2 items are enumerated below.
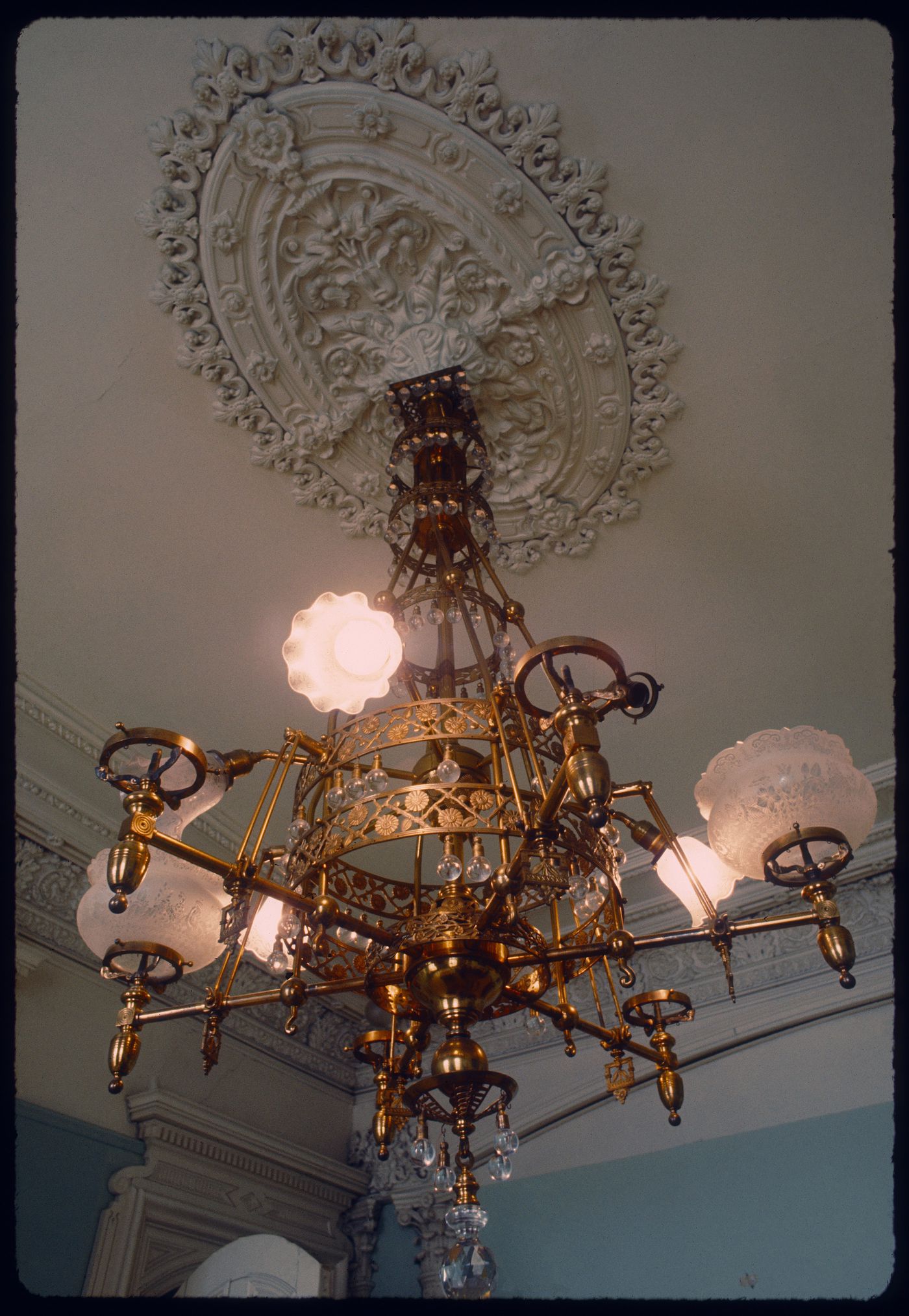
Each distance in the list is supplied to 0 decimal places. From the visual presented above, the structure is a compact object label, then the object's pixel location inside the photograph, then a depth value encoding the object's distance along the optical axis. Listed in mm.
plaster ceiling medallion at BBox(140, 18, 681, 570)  1937
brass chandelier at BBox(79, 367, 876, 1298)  1374
